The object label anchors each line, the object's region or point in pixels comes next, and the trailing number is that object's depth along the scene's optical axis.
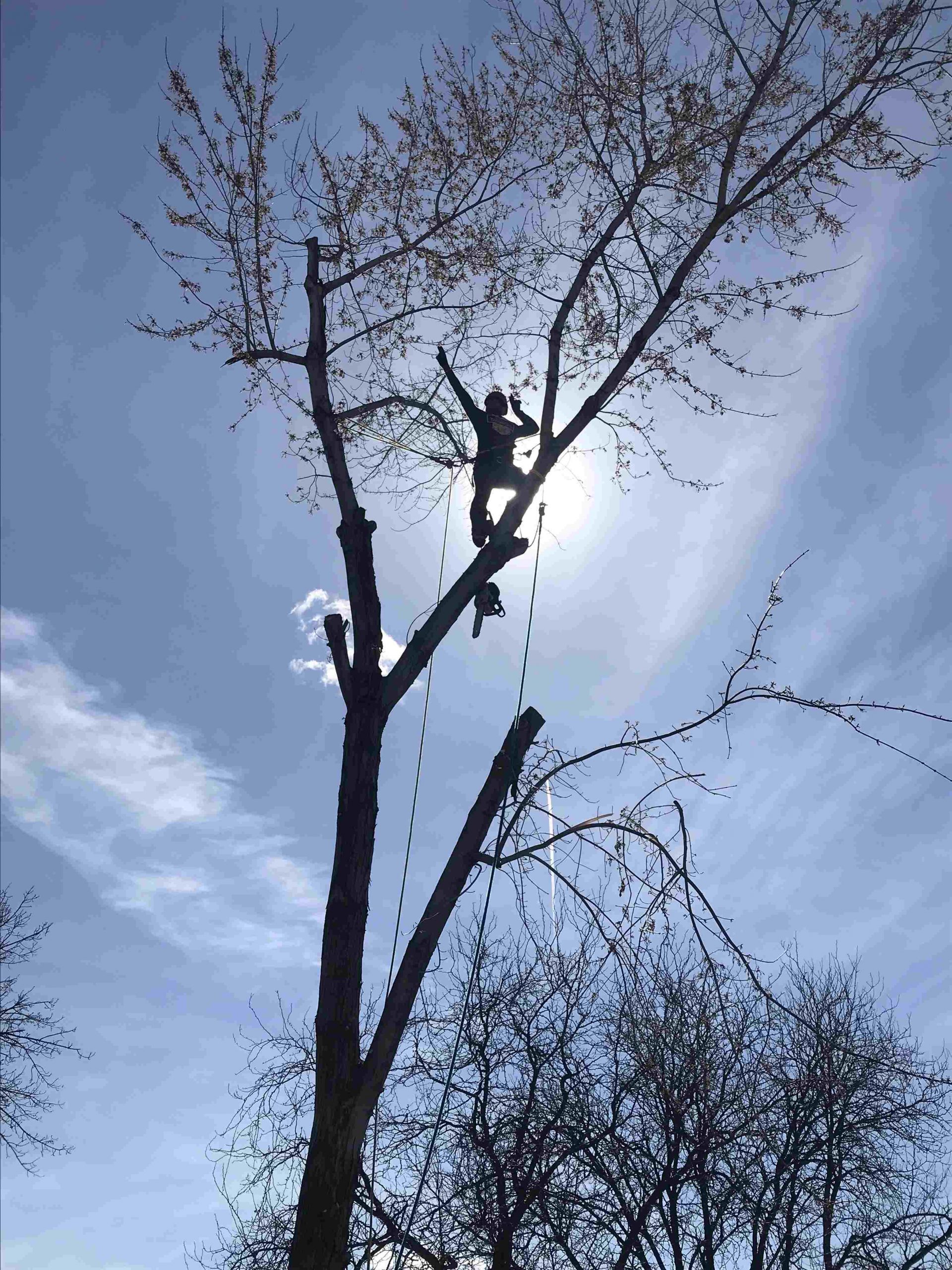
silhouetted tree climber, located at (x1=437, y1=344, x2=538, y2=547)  6.60
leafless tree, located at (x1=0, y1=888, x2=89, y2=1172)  17.19
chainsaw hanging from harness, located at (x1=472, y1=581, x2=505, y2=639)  6.39
